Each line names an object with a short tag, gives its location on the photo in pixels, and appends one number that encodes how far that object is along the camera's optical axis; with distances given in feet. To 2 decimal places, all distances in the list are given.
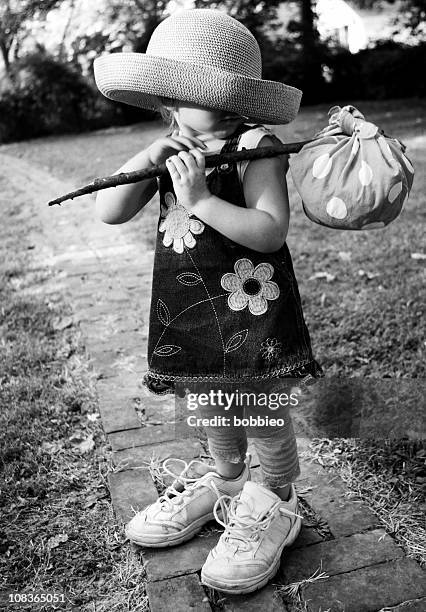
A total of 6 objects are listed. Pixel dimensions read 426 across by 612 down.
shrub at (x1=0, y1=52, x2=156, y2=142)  39.27
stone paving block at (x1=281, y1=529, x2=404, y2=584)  5.29
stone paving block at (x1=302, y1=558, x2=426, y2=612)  4.91
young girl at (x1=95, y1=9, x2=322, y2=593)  4.71
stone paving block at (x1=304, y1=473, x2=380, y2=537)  5.75
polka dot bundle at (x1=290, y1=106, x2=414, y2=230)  4.34
